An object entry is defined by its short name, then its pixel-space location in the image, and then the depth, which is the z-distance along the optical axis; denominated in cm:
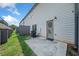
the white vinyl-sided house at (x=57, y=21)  161
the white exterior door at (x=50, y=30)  243
